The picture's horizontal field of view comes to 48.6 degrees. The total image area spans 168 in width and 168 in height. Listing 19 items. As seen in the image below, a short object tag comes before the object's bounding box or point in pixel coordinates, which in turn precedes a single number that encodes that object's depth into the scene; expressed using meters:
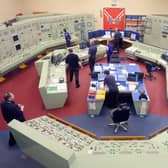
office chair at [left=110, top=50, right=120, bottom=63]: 7.22
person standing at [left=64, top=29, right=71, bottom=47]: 8.50
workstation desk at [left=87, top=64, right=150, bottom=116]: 5.24
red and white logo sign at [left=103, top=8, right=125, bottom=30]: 9.37
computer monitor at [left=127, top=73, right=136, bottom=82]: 5.81
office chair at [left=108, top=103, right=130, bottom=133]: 4.61
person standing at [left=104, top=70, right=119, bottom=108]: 5.37
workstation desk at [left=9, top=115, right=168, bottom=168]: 3.12
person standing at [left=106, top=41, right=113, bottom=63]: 7.42
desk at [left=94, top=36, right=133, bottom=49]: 8.75
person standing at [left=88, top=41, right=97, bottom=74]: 6.88
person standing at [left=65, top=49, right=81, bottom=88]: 6.27
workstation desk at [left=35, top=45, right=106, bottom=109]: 5.50
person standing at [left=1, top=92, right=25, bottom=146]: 4.10
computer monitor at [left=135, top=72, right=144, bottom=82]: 5.78
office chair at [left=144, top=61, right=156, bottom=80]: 6.75
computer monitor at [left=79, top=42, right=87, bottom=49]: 7.97
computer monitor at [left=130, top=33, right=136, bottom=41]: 8.66
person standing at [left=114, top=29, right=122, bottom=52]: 8.44
